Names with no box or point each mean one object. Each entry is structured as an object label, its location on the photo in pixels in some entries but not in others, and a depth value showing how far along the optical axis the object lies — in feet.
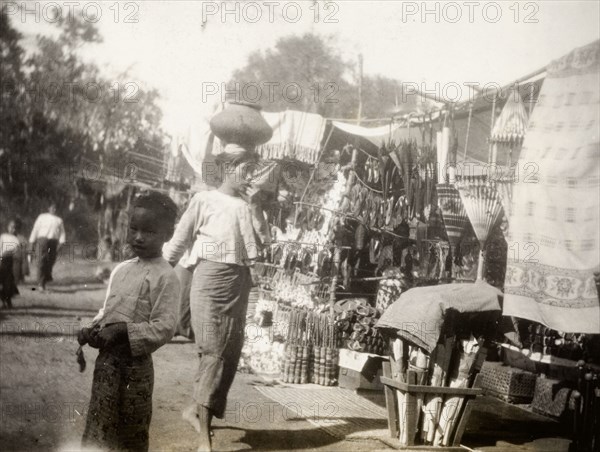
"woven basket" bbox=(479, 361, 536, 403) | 19.76
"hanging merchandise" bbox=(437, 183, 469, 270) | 15.69
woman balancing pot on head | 11.37
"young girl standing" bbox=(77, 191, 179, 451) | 8.88
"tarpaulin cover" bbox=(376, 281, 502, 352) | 12.98
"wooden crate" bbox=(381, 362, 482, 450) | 13.33
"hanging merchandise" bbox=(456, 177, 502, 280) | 14.14
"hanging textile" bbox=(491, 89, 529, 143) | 14.10
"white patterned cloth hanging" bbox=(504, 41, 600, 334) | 11.85
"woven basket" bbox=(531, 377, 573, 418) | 18.21
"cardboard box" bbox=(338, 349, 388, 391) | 17.61
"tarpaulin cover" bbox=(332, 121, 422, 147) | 17.87
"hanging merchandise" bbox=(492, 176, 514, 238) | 12.99
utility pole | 14.74
